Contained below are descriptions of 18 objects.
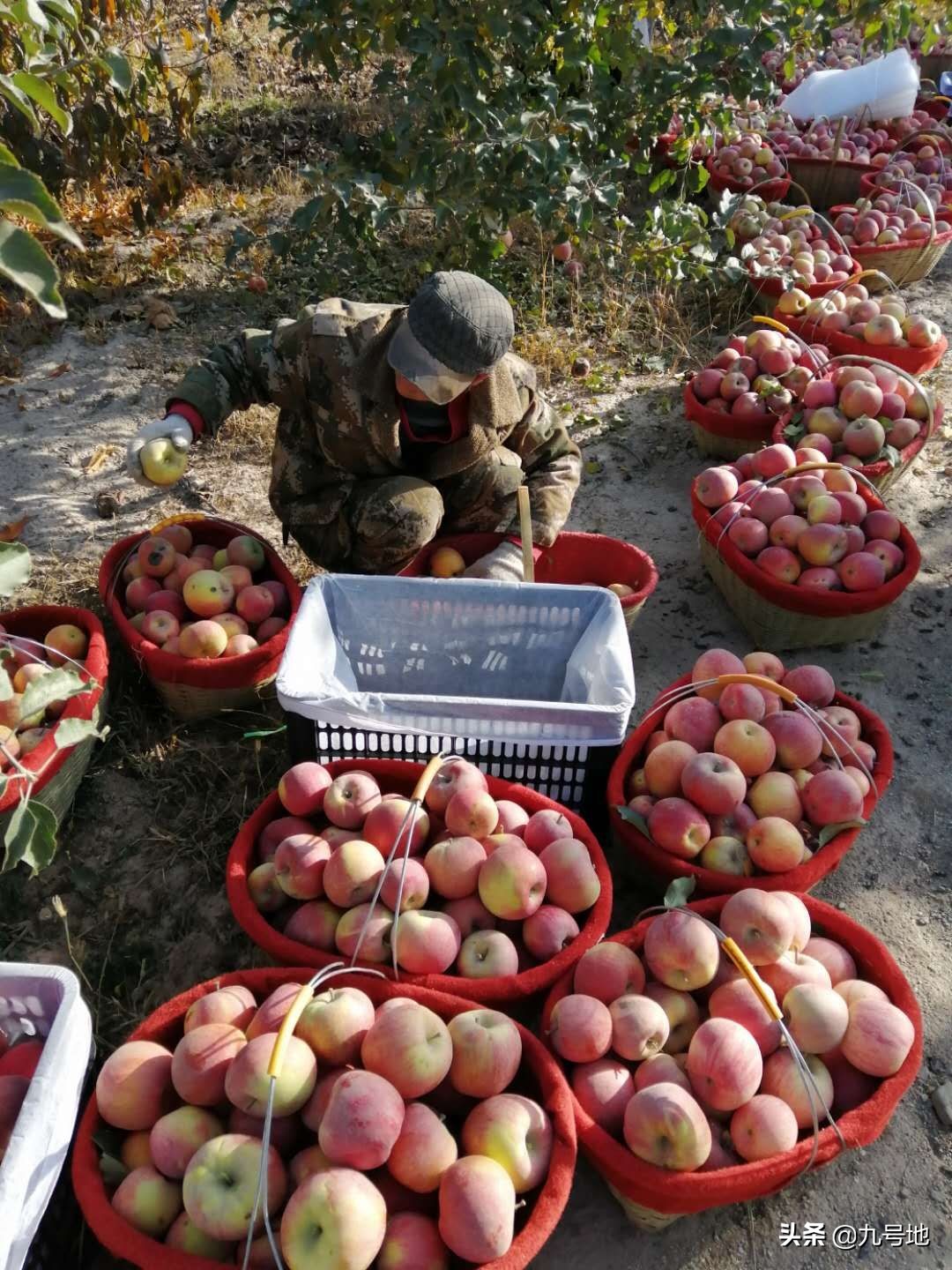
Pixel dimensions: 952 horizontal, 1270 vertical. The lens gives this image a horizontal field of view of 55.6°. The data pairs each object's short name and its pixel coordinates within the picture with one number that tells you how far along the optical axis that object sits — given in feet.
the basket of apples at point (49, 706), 7.14
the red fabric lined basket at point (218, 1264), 4.42
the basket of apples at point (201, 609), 8.52
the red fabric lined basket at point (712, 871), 6.60
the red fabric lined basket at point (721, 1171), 4.99
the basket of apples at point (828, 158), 20.01
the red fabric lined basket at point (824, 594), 9.49
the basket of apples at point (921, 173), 18.56
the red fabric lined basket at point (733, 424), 12.58
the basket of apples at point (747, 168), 19.06
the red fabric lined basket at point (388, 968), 5.68
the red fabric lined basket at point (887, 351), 13.30
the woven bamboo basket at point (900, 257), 16.79
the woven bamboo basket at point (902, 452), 11.19
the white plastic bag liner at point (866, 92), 21.18
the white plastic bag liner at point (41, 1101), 4.17
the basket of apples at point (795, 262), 14.98
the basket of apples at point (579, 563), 9.81
